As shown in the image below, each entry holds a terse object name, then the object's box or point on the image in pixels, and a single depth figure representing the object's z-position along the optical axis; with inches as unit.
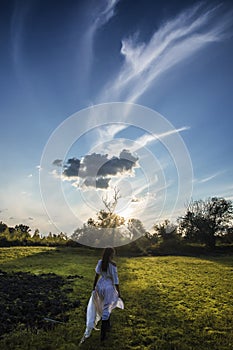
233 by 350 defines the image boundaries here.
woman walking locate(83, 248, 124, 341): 283.6
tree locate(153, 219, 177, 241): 1877.5
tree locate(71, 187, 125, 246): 1513.3
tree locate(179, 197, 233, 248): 1856.5
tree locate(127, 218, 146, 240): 1619.6
